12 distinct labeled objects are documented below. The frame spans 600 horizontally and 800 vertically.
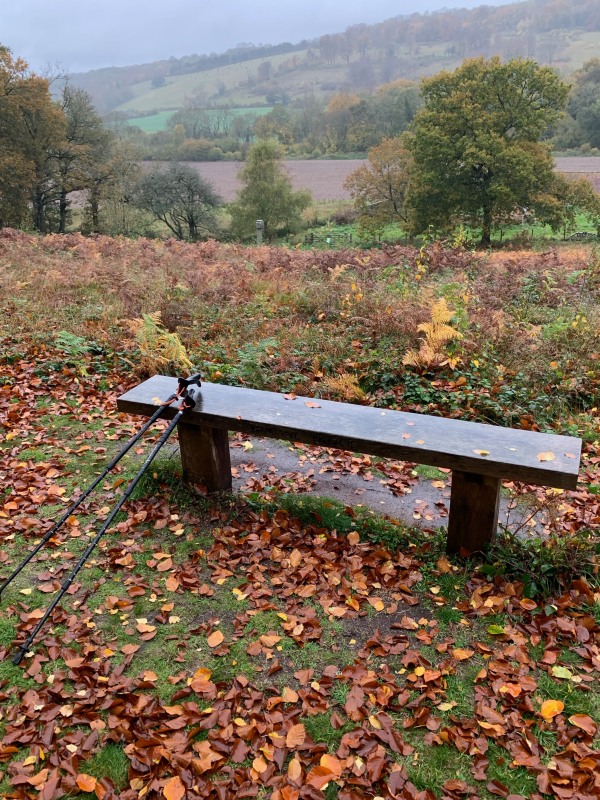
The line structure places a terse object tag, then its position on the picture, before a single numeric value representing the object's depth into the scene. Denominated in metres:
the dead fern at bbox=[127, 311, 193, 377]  6.01
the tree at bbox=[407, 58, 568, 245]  22.47
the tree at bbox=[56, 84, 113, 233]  26.77
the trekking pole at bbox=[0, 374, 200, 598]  3.72
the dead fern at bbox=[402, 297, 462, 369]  5.71
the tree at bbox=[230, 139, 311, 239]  32.34
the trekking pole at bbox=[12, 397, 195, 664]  2.74
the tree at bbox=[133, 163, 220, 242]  29.41
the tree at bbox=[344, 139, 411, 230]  28.47
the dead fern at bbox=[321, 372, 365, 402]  5.57
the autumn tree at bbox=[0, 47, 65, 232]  23.17
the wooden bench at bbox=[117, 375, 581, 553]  3.15
